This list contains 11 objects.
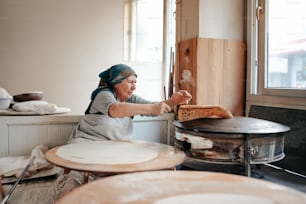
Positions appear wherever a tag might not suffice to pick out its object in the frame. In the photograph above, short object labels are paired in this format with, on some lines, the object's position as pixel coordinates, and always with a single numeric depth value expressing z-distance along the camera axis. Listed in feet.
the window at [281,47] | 6.66
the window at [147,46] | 13.62
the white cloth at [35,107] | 7.73
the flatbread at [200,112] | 6.15
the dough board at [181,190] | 3.03
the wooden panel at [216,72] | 7.79
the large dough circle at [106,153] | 4.65
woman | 6.50
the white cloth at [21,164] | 6.47
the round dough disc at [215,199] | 3.03
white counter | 7.38
